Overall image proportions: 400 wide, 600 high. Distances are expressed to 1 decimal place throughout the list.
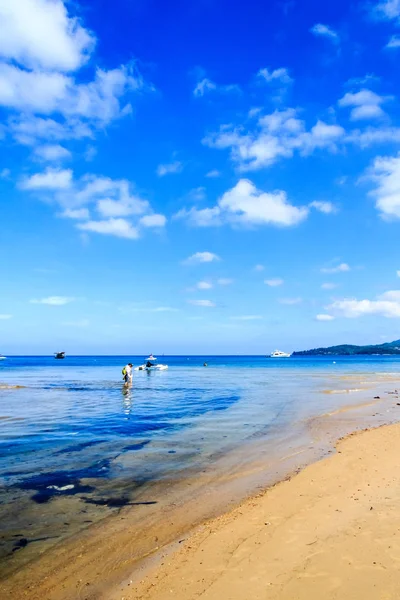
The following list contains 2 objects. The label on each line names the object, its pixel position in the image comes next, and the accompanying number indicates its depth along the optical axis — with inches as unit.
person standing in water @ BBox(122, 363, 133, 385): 1815.2
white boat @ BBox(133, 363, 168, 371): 3500.0
